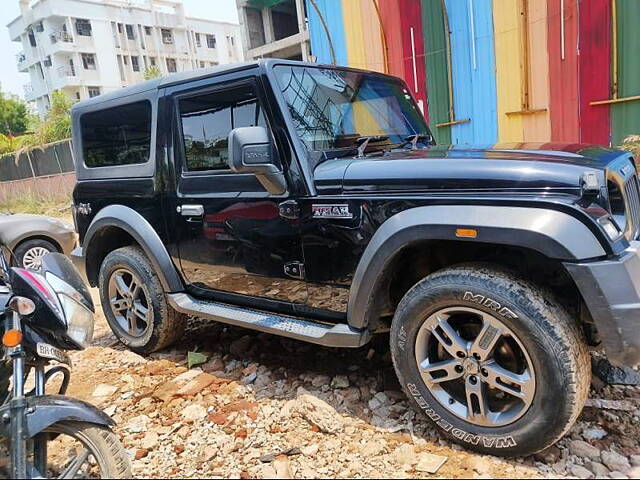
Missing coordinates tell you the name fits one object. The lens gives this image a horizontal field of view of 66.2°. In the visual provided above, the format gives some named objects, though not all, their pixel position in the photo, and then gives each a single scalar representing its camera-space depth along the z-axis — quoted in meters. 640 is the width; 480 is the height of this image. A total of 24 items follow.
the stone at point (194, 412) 2.99
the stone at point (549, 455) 2.31
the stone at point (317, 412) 2.72
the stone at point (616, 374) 2.53
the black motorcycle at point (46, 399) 1.98
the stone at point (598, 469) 2.19
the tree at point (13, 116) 37.78
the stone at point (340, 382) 3.16
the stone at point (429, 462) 2.32
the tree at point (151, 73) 29.56
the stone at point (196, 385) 3.28
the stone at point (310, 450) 2.53
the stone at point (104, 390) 3.43
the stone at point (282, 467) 2.38
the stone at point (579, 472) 2.20
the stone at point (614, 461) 2.21
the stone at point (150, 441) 2.76
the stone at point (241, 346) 3.84
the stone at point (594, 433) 2.44
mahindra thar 2.12
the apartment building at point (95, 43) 39.62
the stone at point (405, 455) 2.39
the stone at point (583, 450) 2.31
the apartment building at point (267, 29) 15.55
